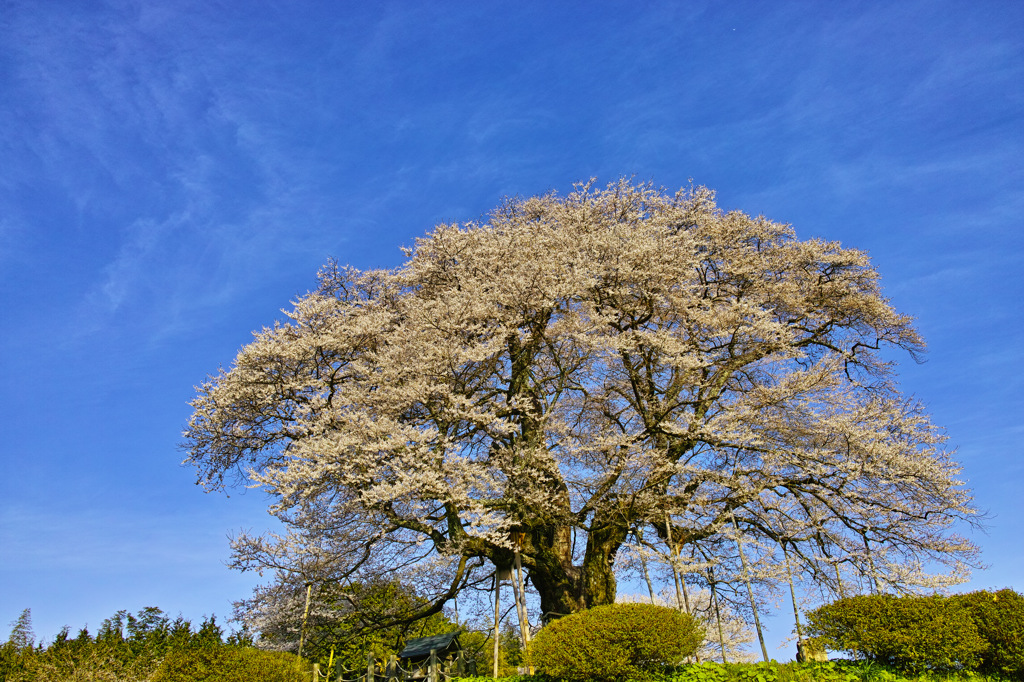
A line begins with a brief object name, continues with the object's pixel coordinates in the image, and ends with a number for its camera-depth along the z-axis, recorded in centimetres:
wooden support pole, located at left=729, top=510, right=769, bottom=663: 1338
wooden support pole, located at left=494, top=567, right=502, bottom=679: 1325
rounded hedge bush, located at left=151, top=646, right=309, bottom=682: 1035
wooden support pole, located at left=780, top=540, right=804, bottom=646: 1285
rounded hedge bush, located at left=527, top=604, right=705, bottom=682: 1012
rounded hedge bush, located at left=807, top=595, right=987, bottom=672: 1060
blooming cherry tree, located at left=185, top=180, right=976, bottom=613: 1416
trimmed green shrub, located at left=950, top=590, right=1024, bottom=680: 1081
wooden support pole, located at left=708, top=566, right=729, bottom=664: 1487
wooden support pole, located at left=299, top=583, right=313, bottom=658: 1448
